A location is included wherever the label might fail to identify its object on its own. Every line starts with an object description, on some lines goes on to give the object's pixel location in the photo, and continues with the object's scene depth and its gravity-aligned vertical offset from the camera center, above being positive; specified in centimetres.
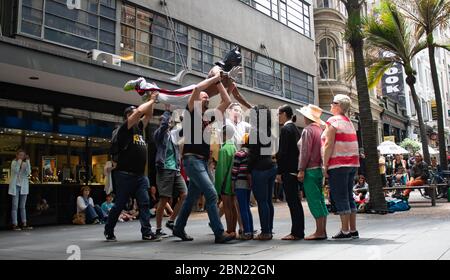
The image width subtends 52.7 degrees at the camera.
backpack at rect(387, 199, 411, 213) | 1107 -28
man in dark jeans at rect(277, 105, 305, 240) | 609 +33
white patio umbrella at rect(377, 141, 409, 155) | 2299 +231
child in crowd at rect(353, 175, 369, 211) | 1089 -3
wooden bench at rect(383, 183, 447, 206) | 1196 +8
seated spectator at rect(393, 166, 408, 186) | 1957 +74
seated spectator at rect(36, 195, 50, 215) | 1098 -6
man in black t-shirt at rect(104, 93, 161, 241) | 614 +43
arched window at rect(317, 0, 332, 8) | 2796 +1178
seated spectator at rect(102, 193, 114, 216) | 1172 -8
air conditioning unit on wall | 1116 +354
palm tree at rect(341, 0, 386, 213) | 1059 +212
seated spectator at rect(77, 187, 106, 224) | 1120 -19
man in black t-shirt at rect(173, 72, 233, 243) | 573 +59
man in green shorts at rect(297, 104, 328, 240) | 592 +31
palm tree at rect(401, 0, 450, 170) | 1527 +586
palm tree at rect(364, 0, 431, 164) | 1498 +520
